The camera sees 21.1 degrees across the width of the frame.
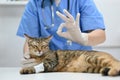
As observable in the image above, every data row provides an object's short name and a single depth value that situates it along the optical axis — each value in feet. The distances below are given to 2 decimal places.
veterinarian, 4.26
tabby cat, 3.72
